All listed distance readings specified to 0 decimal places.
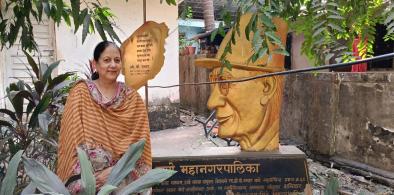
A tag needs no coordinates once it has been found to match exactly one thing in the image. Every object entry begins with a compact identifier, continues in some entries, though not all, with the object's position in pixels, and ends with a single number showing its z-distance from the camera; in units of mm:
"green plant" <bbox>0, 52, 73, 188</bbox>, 2373
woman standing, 2074
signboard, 3512
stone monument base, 3049
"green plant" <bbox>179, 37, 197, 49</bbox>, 12669
